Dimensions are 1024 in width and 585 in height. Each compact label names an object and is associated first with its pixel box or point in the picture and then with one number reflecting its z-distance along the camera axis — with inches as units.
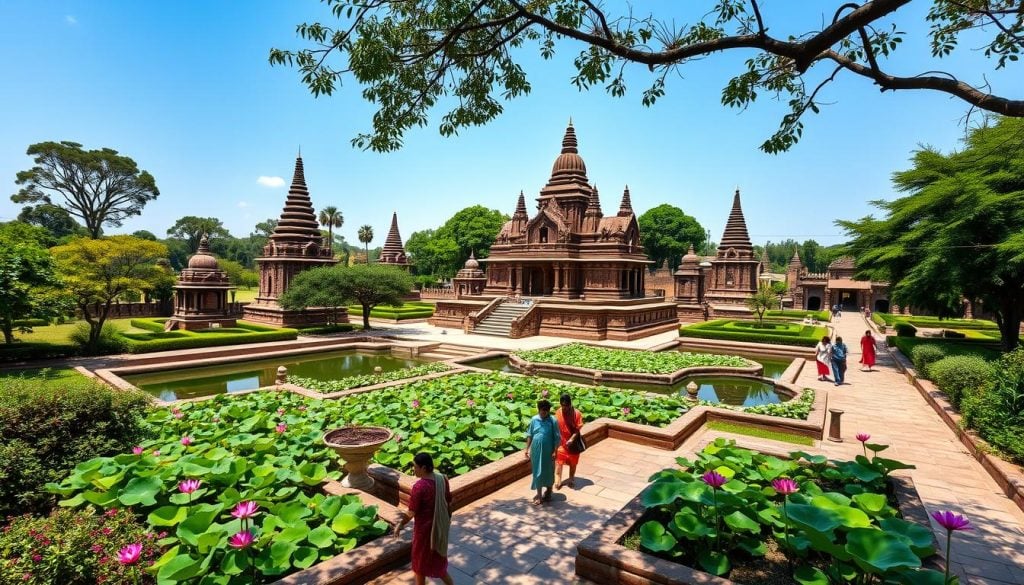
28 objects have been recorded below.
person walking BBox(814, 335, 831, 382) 603.5
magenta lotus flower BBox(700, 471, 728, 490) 193.2
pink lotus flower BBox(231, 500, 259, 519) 173.8
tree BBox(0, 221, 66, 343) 581.3
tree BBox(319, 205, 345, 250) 2603.3
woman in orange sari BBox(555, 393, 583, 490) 270.2
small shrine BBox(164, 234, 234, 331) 1126.4
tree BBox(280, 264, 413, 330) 1069.2
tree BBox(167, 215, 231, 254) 3217.3
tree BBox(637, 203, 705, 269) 2728.8
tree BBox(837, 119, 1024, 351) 577.6
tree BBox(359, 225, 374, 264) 2967.5
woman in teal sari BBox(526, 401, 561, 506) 250.2
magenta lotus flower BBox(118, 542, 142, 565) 153.2
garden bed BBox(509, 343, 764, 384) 630.5
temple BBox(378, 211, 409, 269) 2071.9
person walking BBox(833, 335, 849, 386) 570.3
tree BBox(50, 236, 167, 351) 745.0
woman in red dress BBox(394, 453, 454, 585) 172.6
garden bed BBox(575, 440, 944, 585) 167.8
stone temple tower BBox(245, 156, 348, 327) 1298.0
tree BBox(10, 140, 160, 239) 1774.1
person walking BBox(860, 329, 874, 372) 677.3
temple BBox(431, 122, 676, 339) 1064.8
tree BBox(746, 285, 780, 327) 1182.3
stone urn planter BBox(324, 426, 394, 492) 256.7
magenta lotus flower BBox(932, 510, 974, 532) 139.7
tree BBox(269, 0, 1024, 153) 211.0
